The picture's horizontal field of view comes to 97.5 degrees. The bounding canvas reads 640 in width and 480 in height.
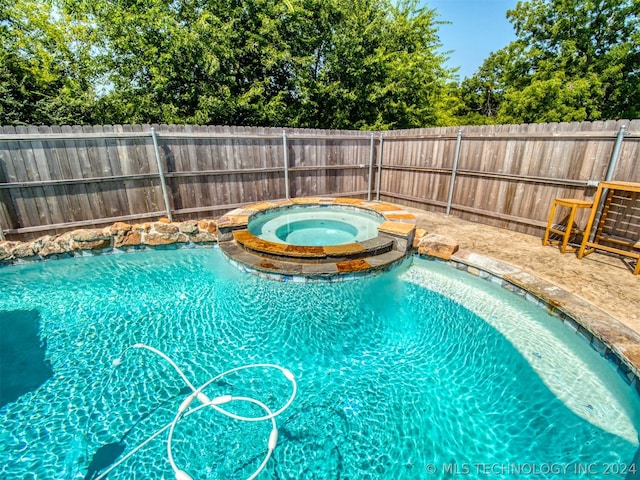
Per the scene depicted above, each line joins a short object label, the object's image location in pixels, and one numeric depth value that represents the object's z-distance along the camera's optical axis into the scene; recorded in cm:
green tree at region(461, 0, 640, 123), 1262
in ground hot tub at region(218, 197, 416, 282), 403
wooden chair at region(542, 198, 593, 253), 440
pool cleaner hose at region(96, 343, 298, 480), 197
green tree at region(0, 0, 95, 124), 1102
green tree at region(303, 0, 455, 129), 1137
